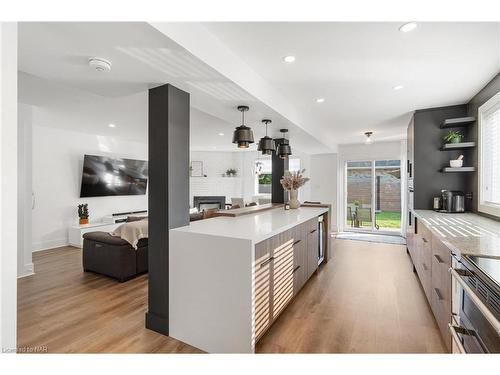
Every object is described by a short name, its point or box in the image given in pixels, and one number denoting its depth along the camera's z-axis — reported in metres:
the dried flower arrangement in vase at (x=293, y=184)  3.91
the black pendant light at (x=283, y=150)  3.95
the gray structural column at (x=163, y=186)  2.13
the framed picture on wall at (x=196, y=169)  8.89
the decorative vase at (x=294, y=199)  4.04
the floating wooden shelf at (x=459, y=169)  3.20
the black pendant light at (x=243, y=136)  2.76
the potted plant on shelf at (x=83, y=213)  5.54
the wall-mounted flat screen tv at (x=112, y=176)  5.78
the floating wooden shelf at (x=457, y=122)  3.24
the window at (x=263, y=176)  8.77
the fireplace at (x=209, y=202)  8.92
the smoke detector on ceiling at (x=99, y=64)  1.74
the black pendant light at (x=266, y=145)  3.36
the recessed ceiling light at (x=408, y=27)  1.73
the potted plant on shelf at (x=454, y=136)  3.41
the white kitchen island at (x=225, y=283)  1.79
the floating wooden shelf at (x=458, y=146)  3.21
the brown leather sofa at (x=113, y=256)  3.38
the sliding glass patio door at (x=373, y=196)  6.82
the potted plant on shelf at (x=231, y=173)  9.16
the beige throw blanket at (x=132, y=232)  3.46
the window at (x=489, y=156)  2.70
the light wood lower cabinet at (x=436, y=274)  1.85
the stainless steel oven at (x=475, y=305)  1.04
